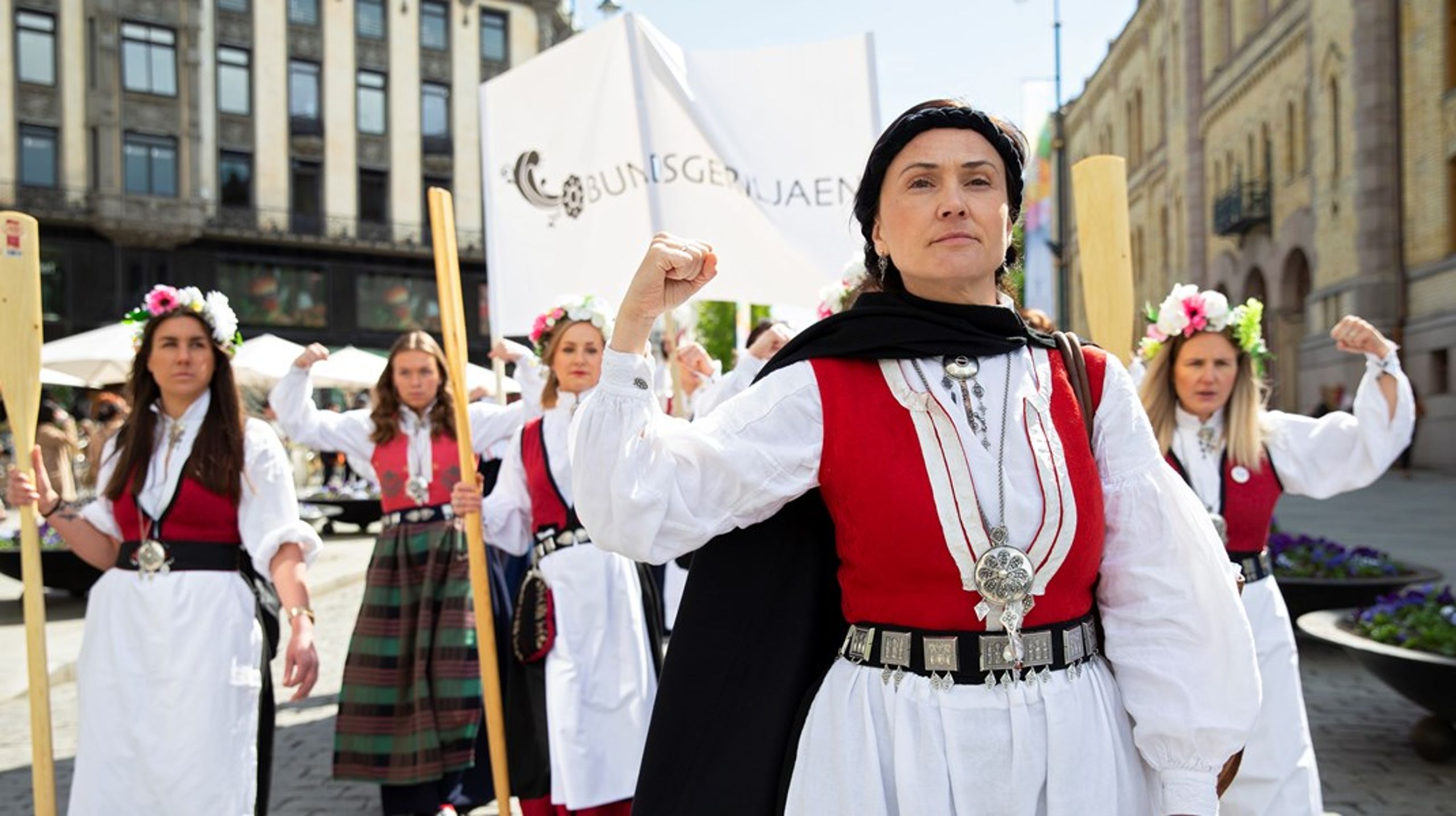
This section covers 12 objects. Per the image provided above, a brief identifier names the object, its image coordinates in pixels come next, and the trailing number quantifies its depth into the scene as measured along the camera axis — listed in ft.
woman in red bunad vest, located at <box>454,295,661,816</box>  15.15
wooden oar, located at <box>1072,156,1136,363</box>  12.36
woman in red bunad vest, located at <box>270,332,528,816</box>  17.65
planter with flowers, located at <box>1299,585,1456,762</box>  17.65
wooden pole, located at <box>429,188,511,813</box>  13.75
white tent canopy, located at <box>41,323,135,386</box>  47.44
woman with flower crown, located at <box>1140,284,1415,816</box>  14.28
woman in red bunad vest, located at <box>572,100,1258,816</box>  6.82
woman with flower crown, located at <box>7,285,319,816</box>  12.50
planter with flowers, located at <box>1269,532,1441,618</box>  25.32
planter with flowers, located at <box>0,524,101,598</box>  35.00
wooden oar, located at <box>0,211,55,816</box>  12.93
